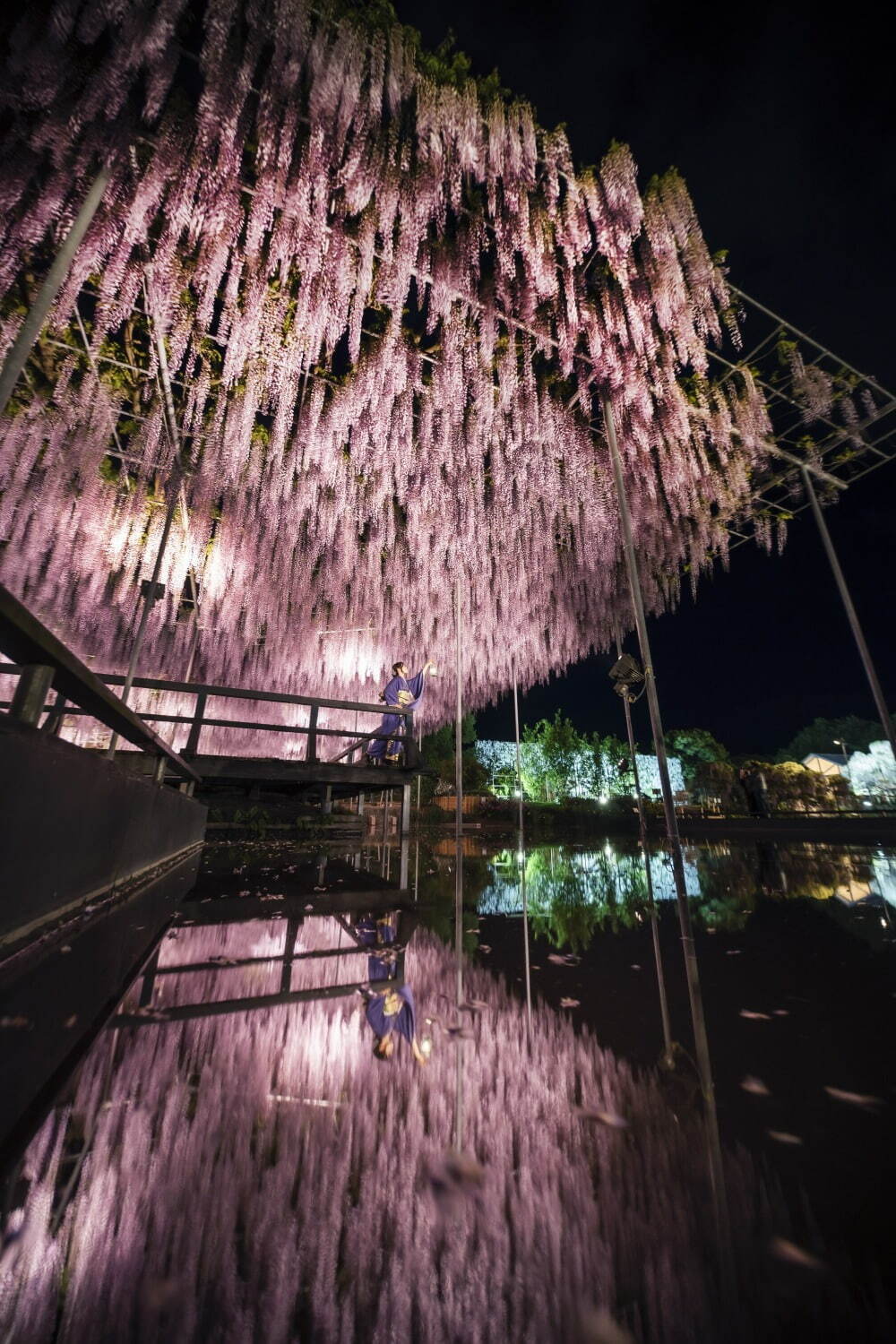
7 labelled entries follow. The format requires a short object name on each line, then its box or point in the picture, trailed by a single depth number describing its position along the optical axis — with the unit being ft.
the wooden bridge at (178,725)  5.22
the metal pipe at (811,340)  19.30
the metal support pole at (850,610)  25.73
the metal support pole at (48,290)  10.20
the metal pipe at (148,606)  16.66
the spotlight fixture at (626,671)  17.61
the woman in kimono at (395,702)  29.91
